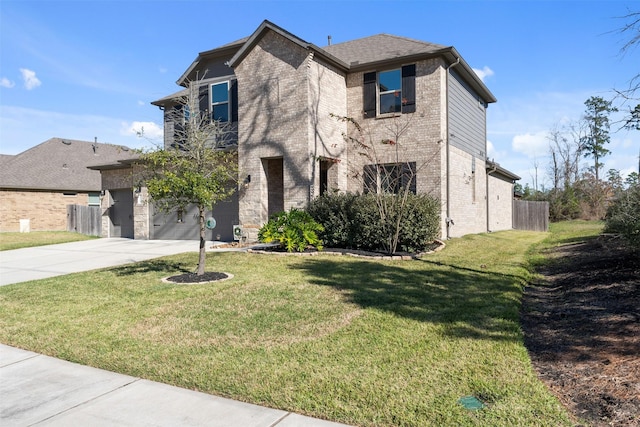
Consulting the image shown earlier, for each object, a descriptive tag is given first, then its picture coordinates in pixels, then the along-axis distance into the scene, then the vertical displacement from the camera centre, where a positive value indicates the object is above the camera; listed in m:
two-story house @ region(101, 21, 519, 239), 13.99 +3.40
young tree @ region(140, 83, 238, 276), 7.41 +0.68
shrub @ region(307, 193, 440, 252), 11.04 -0.32
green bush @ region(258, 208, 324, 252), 11.13 -0.55
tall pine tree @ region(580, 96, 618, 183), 40.94 +6.76
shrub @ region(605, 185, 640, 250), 6.89 -0.12
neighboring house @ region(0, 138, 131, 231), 24.11 +1.82
